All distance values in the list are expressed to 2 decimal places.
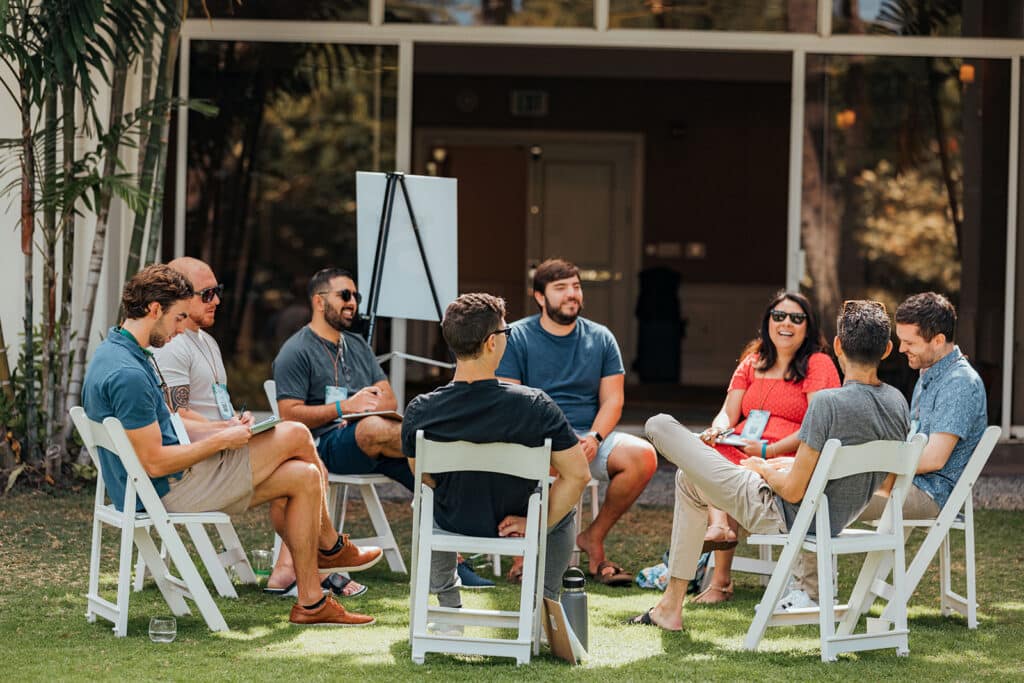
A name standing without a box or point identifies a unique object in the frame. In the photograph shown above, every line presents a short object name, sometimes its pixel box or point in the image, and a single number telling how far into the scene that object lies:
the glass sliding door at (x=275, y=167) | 14.88
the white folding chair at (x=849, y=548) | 7.27
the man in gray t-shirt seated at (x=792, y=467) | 7.55
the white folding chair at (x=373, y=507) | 9.54
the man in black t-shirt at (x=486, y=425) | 7.13
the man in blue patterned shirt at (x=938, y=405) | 8.22
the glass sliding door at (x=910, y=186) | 15.15
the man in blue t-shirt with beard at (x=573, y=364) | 9.93
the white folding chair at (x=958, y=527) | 7.98
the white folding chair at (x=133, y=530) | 7.58
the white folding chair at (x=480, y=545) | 7.02
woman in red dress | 9.45
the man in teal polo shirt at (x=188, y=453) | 7.59
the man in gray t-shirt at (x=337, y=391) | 9.55
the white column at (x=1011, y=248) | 15.22
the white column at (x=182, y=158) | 14.83
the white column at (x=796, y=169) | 15.08
